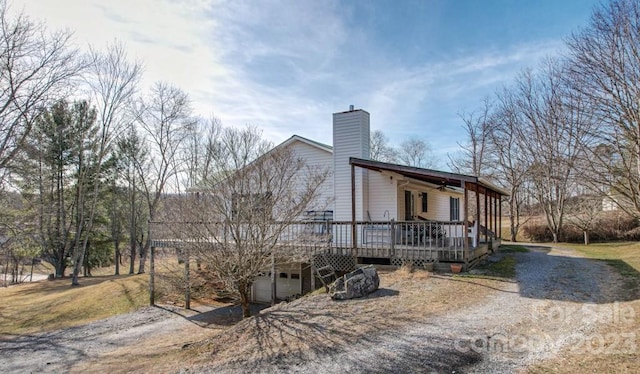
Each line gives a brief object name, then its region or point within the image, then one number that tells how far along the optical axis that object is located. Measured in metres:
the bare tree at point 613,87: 11.66
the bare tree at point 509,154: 27.50
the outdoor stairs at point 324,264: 12.47
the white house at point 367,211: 11.30
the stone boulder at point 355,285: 8.64
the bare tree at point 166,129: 26.38
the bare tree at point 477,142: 31.70
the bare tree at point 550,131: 14.77
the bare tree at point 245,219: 9.37
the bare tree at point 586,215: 22.70
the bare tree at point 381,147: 40.41
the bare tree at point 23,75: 15.37
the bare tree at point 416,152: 44.47
